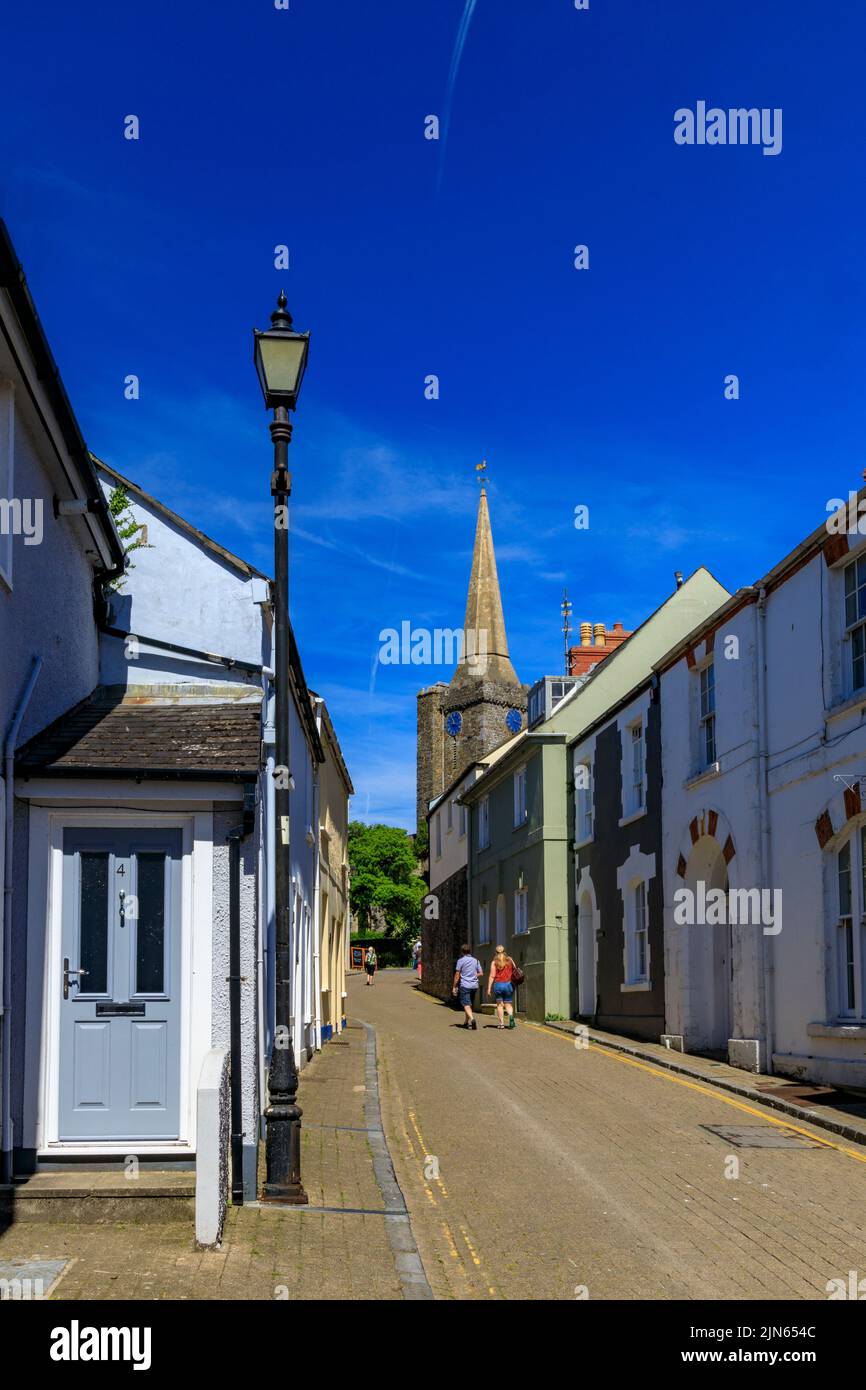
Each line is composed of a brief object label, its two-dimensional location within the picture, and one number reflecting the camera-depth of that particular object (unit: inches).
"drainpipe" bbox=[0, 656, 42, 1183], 367.9
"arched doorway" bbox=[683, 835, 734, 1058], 810.2
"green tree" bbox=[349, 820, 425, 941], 4005.9
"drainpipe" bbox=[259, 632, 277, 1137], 492.7
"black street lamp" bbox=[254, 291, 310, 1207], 378.0
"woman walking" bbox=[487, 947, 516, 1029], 1098.7
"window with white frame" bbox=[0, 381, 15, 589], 378.0
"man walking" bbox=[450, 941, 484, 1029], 1078.4
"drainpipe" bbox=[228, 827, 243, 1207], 382.9
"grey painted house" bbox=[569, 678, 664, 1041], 913.5
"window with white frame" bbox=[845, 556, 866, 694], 607.8
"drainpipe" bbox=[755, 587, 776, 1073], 683.4
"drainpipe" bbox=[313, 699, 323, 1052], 866.4
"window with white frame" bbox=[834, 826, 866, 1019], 596.4
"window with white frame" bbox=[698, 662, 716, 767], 805.9
